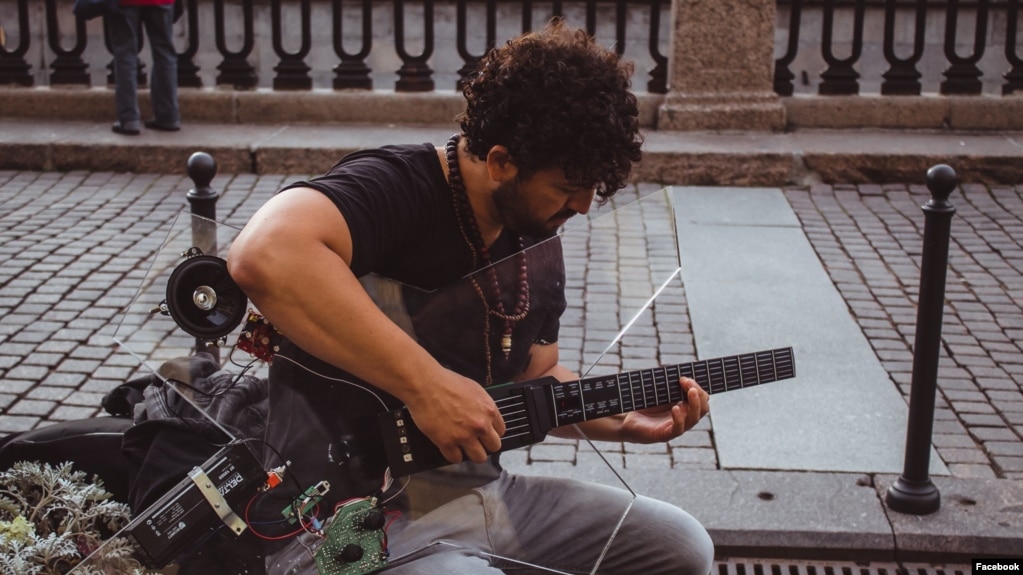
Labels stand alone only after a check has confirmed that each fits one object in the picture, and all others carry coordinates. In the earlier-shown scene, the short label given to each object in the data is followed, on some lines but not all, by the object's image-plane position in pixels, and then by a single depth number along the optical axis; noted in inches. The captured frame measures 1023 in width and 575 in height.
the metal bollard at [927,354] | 143.8
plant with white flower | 92.1
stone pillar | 327.6
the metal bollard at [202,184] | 150.3
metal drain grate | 143.4
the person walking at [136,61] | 323.9
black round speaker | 90.3
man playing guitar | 87.0
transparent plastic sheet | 87.4
